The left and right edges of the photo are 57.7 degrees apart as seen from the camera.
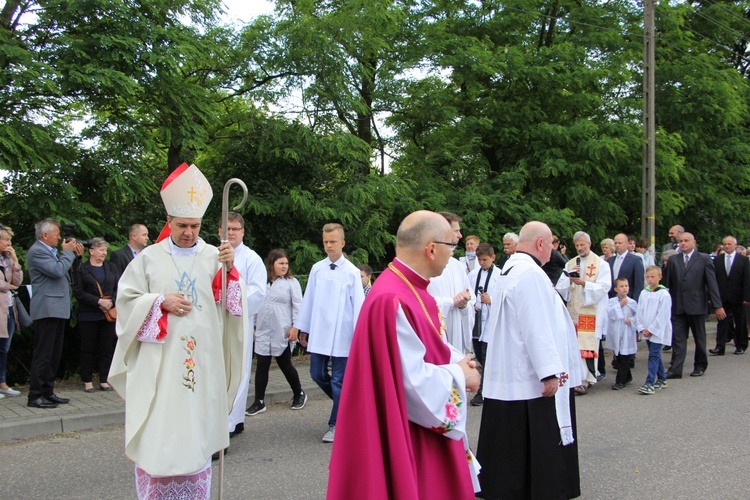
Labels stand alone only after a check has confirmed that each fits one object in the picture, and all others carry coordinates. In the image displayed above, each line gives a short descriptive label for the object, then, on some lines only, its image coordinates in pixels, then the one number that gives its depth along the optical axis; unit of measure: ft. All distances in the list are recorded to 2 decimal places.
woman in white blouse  23.17
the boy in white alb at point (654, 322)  28.30
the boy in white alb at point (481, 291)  26.30
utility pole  50.37
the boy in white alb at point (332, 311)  21.13
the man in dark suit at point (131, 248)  26.86
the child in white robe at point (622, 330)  29.55
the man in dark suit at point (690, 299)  32.09
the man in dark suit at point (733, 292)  40.78
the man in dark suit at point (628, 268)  35.47
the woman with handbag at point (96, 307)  25.77
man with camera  23.41
